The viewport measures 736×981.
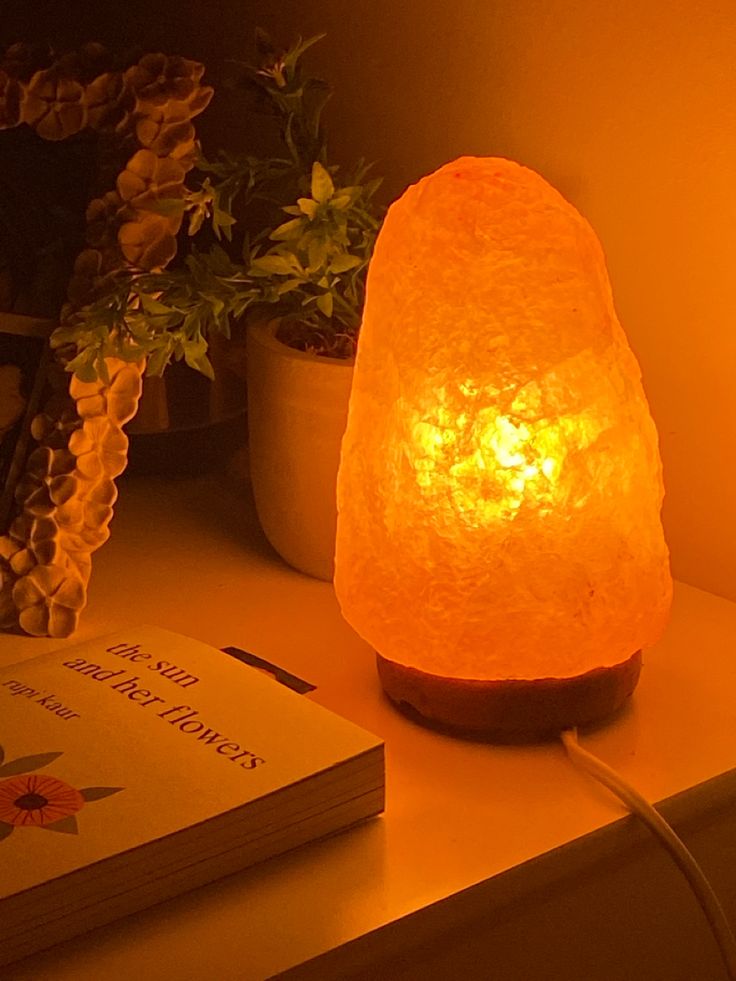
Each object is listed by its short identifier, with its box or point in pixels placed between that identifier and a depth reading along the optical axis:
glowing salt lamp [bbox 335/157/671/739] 0.69
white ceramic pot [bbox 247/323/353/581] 0.90
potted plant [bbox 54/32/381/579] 0.83
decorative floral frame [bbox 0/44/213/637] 0.86
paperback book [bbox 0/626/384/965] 0.59
